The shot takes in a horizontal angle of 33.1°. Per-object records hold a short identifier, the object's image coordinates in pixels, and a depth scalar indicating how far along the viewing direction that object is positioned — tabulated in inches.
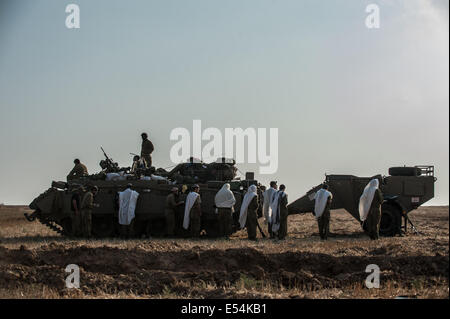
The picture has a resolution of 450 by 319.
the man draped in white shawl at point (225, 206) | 946.7
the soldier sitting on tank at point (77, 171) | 1064.8
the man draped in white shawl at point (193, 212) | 951.6
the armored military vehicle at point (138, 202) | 1000.9
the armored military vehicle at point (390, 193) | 957.8
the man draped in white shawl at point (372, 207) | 878.4
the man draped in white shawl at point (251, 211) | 918.4
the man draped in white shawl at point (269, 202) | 935.8
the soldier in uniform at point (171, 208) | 975.0
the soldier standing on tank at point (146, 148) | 1064.2
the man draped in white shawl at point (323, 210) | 897.5
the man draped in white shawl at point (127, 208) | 983.0
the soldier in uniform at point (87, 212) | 957.8
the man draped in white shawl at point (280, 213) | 909.8
